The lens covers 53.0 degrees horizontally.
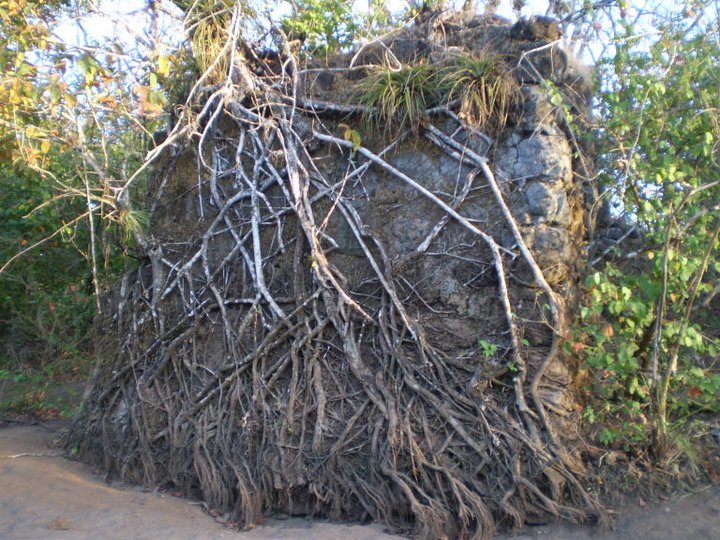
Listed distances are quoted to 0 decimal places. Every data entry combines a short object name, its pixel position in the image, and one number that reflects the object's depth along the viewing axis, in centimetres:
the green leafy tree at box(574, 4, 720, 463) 516
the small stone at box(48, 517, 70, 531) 480
